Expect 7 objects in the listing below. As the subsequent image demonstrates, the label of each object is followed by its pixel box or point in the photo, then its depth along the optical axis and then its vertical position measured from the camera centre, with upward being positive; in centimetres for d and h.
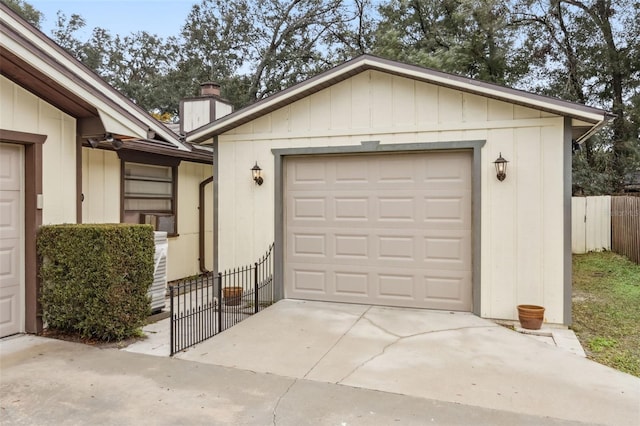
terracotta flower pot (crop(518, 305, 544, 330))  552 -132
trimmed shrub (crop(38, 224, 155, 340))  477 -70
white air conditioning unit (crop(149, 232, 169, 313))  607 -84
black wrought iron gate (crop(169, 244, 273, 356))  500 -129
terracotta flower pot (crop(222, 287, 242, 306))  656 -122
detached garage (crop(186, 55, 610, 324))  579 +36
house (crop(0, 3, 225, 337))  479 +98
